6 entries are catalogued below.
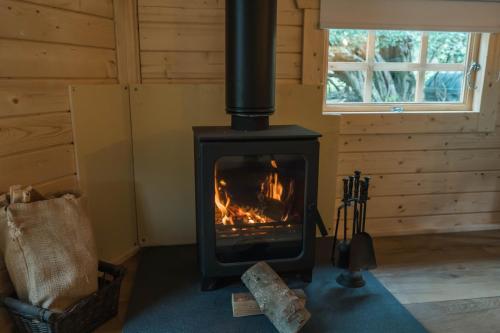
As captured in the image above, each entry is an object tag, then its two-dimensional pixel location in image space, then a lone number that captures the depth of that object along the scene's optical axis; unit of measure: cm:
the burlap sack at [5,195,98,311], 140
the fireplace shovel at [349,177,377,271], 186
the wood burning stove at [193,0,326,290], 167
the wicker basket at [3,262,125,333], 138
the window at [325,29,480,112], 240
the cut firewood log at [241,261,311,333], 149
